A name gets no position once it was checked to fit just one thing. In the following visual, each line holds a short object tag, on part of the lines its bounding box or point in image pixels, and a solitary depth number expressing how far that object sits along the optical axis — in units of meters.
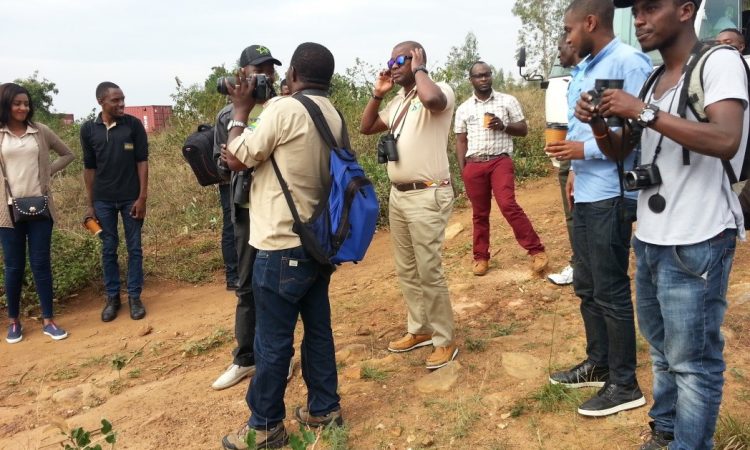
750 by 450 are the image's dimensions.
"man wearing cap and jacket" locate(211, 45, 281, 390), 3.47
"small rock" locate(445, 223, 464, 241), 6.77
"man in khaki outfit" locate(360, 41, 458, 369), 3.48
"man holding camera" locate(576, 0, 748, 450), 1.91
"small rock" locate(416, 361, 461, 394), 3.33
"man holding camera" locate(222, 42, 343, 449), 2.63
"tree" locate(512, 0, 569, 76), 25.92
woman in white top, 4.56
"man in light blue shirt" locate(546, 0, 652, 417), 2.64
